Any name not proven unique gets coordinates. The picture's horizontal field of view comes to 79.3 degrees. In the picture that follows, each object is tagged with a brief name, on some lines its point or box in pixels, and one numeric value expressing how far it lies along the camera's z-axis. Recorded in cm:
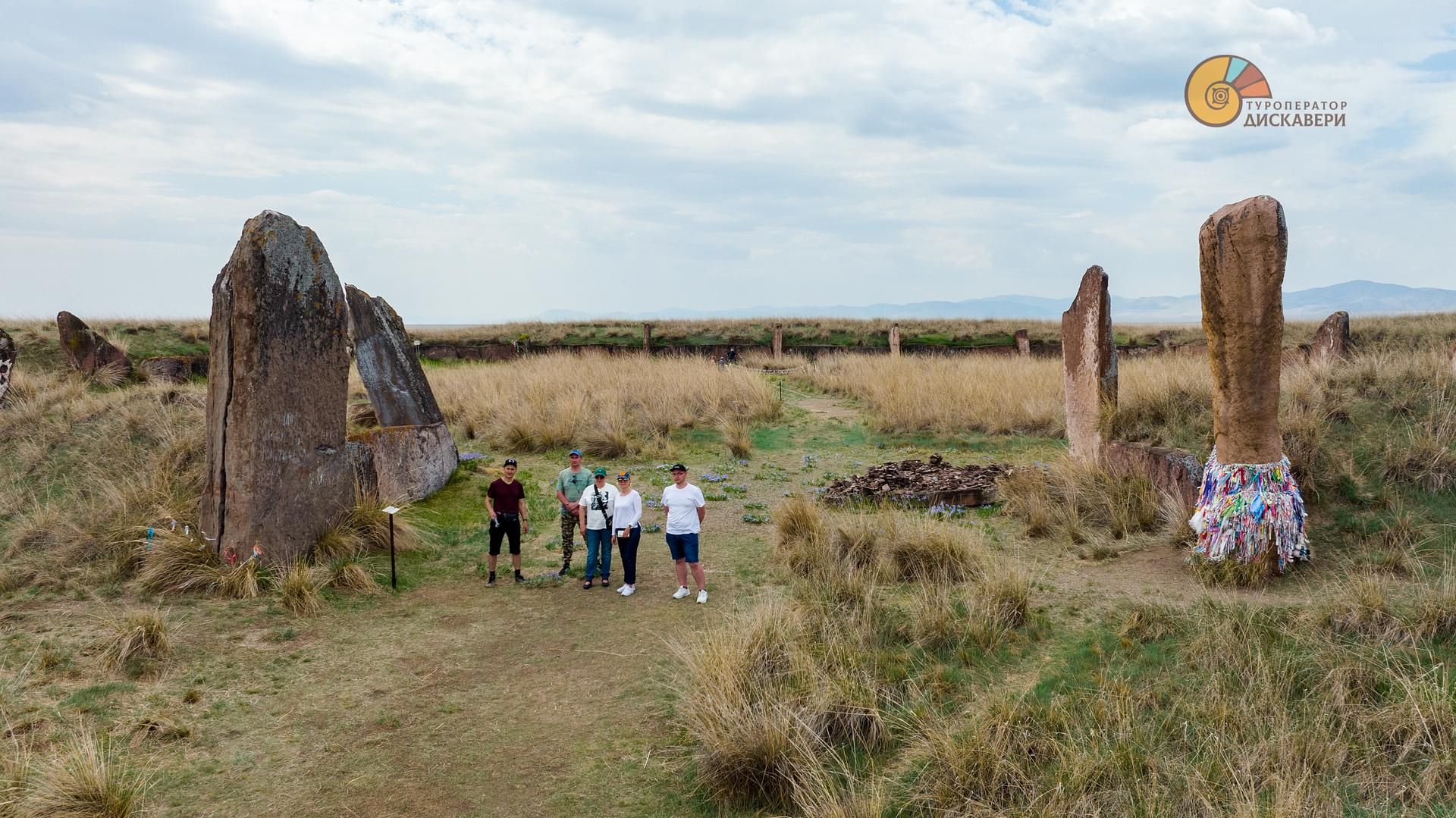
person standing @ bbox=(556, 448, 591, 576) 798
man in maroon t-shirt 774
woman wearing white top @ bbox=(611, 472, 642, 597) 733
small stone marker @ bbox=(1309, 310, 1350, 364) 1450
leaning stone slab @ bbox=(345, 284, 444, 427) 1095
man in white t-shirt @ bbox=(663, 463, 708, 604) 707
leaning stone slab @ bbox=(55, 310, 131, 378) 1619
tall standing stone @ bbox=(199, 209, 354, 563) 738
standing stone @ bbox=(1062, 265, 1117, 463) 1008
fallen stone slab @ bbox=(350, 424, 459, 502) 996
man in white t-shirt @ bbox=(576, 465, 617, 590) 761
